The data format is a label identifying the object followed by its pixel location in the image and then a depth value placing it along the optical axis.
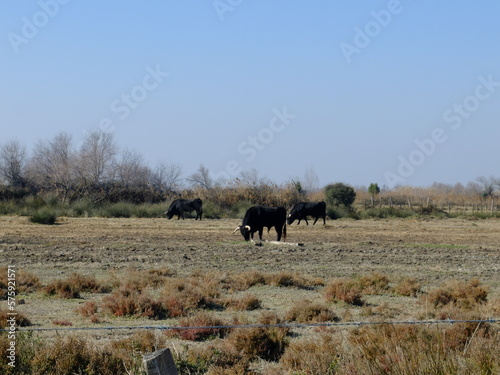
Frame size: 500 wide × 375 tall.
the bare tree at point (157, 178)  93.47
